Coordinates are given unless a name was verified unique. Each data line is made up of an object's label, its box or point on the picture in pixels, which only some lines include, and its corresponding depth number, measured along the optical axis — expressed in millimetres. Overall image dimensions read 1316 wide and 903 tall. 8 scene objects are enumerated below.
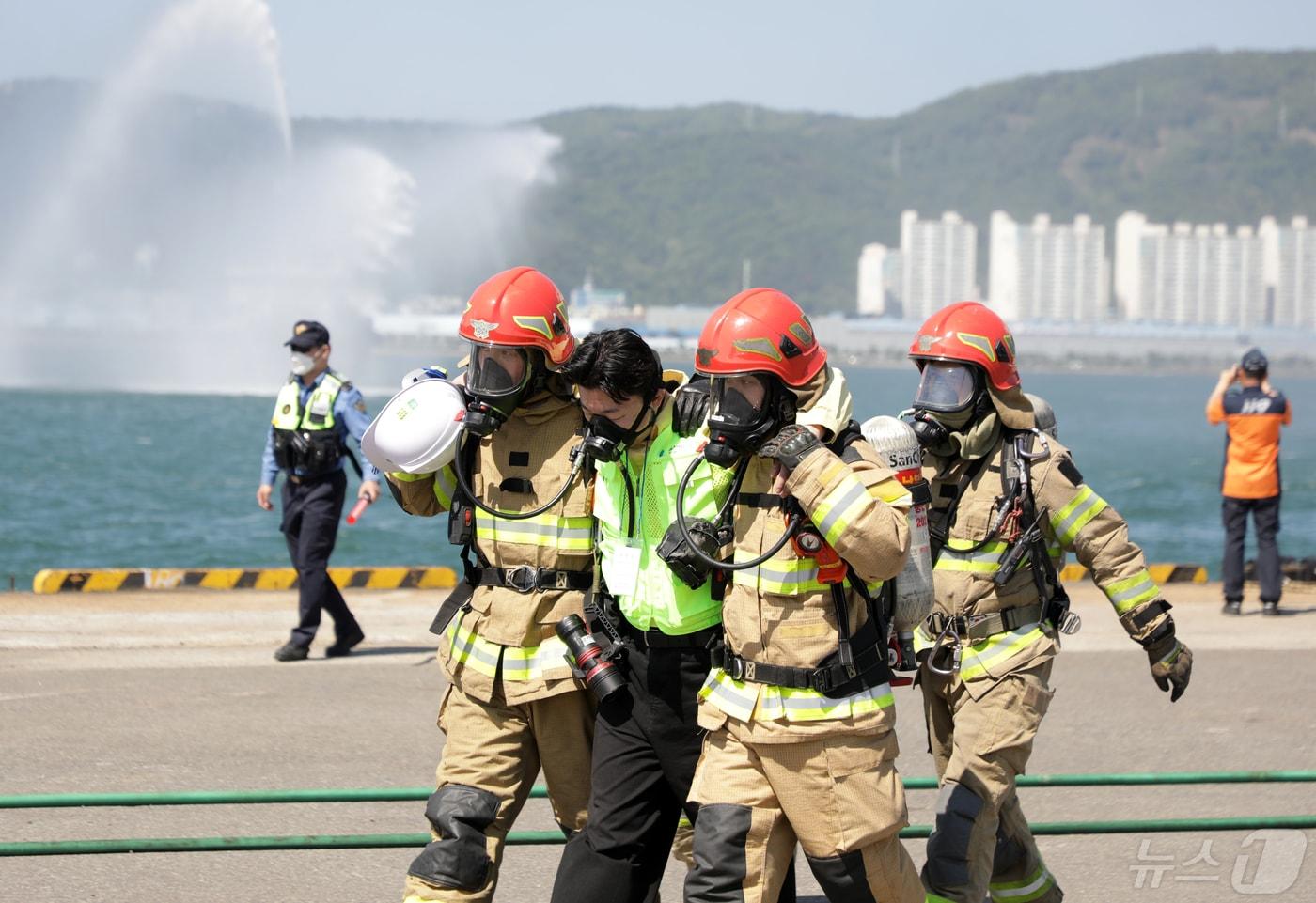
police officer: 20047
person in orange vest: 25875
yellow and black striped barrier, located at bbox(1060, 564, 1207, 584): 31875
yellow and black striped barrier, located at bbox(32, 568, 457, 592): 26422
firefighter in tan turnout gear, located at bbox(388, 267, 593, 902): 9539
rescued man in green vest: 9039
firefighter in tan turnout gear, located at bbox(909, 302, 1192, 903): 10383
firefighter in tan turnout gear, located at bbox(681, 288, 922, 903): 8375
